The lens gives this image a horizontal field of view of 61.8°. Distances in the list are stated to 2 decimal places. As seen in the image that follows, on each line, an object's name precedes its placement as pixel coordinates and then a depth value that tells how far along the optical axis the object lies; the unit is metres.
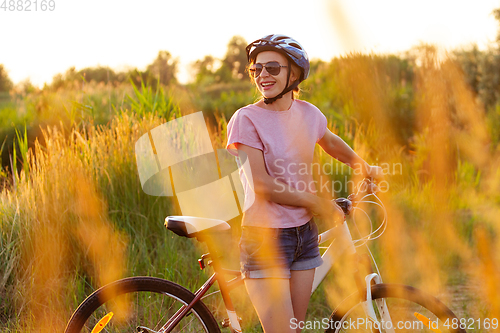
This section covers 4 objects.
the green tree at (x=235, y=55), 51.19
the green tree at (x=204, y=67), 37.86
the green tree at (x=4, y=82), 24.22
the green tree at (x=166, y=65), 33.45
